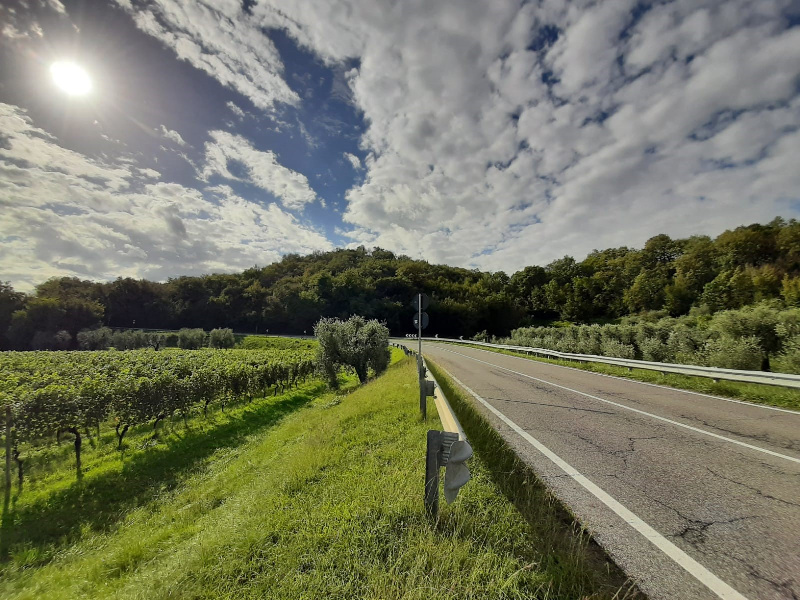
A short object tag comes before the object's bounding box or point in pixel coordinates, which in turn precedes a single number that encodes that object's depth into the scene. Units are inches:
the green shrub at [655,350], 591.8
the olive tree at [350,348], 768.9
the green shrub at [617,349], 635.6
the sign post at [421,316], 293.5
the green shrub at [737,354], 412.5
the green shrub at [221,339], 2140.7
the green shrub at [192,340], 2219.1
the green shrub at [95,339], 2496.3
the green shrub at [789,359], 377.1
